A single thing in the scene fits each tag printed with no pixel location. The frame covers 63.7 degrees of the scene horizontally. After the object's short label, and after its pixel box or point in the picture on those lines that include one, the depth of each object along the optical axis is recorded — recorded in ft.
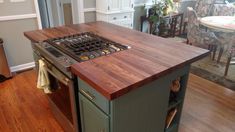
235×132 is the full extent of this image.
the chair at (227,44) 9.95
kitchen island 3.80
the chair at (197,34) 11.94
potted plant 14.85
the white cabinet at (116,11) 11.98
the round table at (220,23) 10.15
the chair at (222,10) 14.12
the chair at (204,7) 15.92
